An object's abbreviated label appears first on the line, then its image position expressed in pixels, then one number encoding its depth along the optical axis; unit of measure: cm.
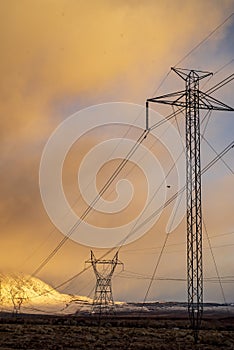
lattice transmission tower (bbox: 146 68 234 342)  4466
